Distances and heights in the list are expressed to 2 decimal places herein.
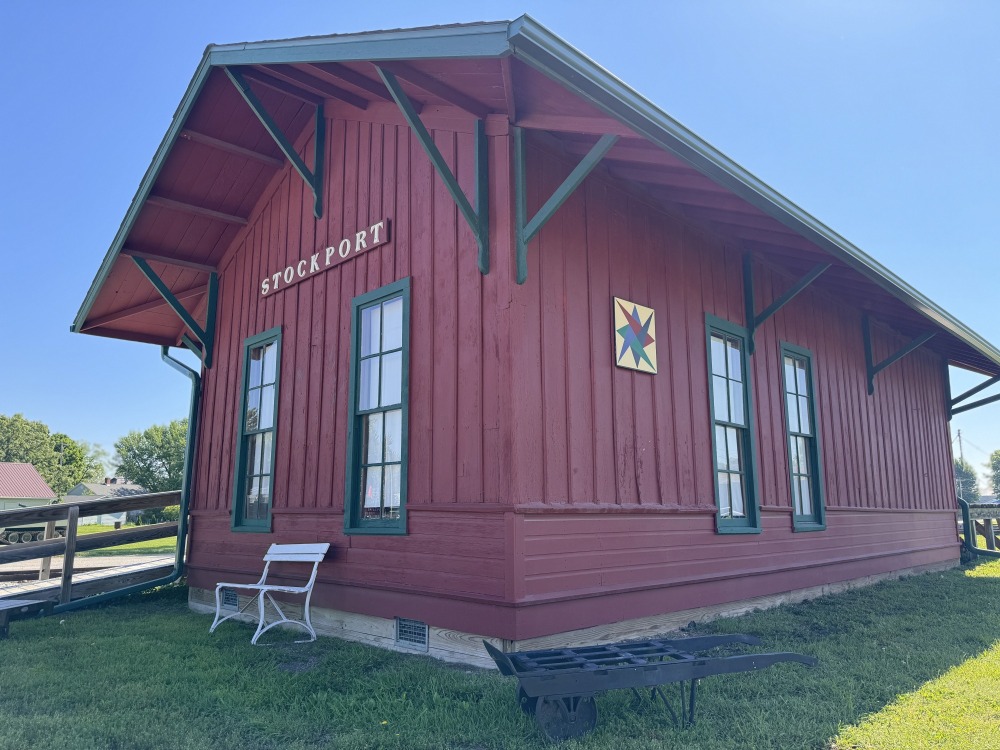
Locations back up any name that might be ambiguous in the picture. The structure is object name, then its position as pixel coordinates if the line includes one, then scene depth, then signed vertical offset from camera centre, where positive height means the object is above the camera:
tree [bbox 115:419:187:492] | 56.35 +4.20
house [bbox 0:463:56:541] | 53.19 +1.30
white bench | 5.84 -0.51
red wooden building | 5.10 +1.54
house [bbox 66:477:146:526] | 78.76 +1.92
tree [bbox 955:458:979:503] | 116.62 +3.77
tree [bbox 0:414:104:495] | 66.00 +4.94
